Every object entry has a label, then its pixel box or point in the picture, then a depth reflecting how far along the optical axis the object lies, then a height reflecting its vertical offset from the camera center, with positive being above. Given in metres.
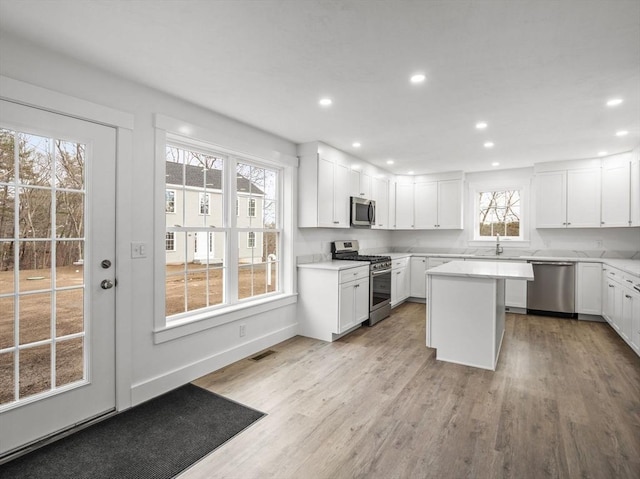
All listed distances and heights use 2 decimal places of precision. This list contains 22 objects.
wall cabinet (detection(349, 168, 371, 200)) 4.93 +0.83
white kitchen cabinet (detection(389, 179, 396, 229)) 6.26 +0.65
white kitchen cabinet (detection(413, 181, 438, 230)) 6.32 +0.63
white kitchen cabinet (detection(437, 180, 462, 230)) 6.10 +0.63
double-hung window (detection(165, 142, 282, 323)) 3.01 +0.05
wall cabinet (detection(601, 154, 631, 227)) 4.73 +0.70
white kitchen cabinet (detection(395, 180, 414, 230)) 6.52 +0.64
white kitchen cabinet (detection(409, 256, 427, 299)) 6.11 -0.68
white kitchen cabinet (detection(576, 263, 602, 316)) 4.83 -0.70
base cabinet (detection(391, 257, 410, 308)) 5.50 -0.71
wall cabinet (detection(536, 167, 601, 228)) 5.05 +0.64
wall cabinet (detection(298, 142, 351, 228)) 4.14 +0.64
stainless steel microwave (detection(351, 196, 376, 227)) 4.88 +0.40
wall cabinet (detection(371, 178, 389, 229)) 5.65 +0.66
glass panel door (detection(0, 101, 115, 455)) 1.99 -0.23
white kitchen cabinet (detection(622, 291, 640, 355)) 3.35 -0.77
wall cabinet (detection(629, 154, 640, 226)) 4.36 +0.67
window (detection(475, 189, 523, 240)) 5.98 +0.45
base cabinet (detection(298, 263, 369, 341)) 3.93 -0.75
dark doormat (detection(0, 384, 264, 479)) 1.83 -1.25
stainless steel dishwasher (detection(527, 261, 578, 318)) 5.01 -0.75
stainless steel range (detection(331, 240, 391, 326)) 4.65 -0.55
